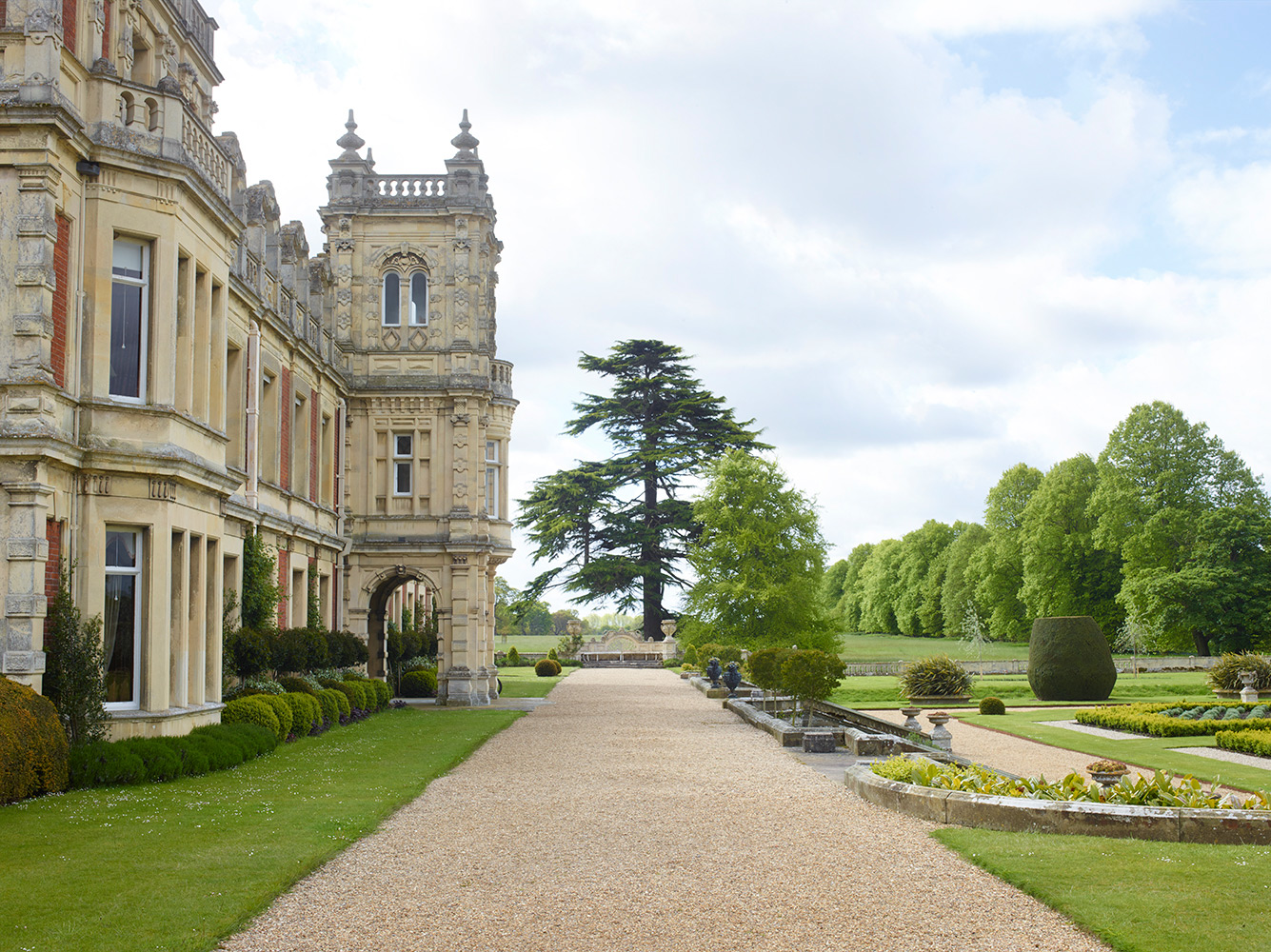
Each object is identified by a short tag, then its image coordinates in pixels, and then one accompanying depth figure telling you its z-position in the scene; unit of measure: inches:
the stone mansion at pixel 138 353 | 482.0
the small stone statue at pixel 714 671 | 1338.6
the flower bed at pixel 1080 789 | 371.2
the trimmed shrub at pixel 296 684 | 800.3
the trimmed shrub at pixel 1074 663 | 1269.7
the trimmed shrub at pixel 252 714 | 641.6
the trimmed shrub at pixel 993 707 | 1101.1
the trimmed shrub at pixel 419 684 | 1217.4
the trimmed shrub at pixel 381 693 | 1009.7
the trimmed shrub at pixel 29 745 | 413.4
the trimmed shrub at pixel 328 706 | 815.1
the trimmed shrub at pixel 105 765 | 468.8
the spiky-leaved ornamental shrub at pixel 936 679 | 1317.7
